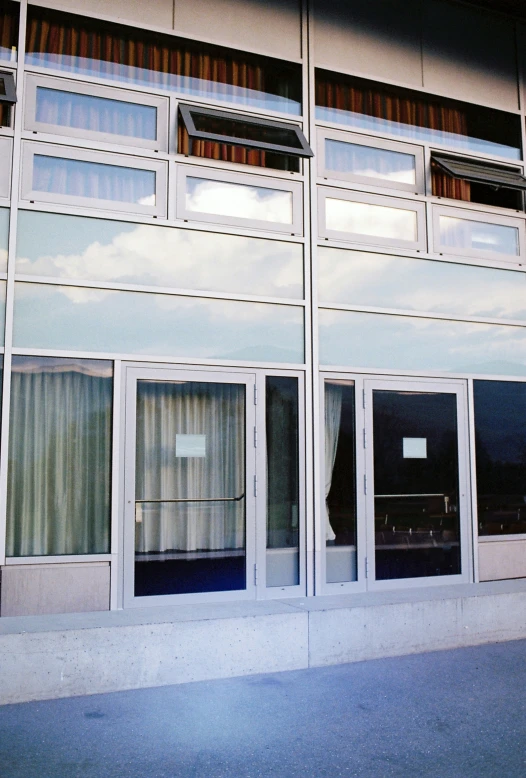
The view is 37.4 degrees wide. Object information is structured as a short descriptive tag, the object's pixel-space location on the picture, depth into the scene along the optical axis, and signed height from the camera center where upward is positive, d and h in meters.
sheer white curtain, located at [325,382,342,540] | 7.08 +0.58
